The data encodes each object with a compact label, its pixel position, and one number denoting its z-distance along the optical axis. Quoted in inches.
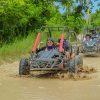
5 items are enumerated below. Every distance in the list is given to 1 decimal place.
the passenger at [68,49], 431.8
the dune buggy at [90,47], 666.7
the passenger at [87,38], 686.7
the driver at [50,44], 433.0
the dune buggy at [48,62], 401.6
